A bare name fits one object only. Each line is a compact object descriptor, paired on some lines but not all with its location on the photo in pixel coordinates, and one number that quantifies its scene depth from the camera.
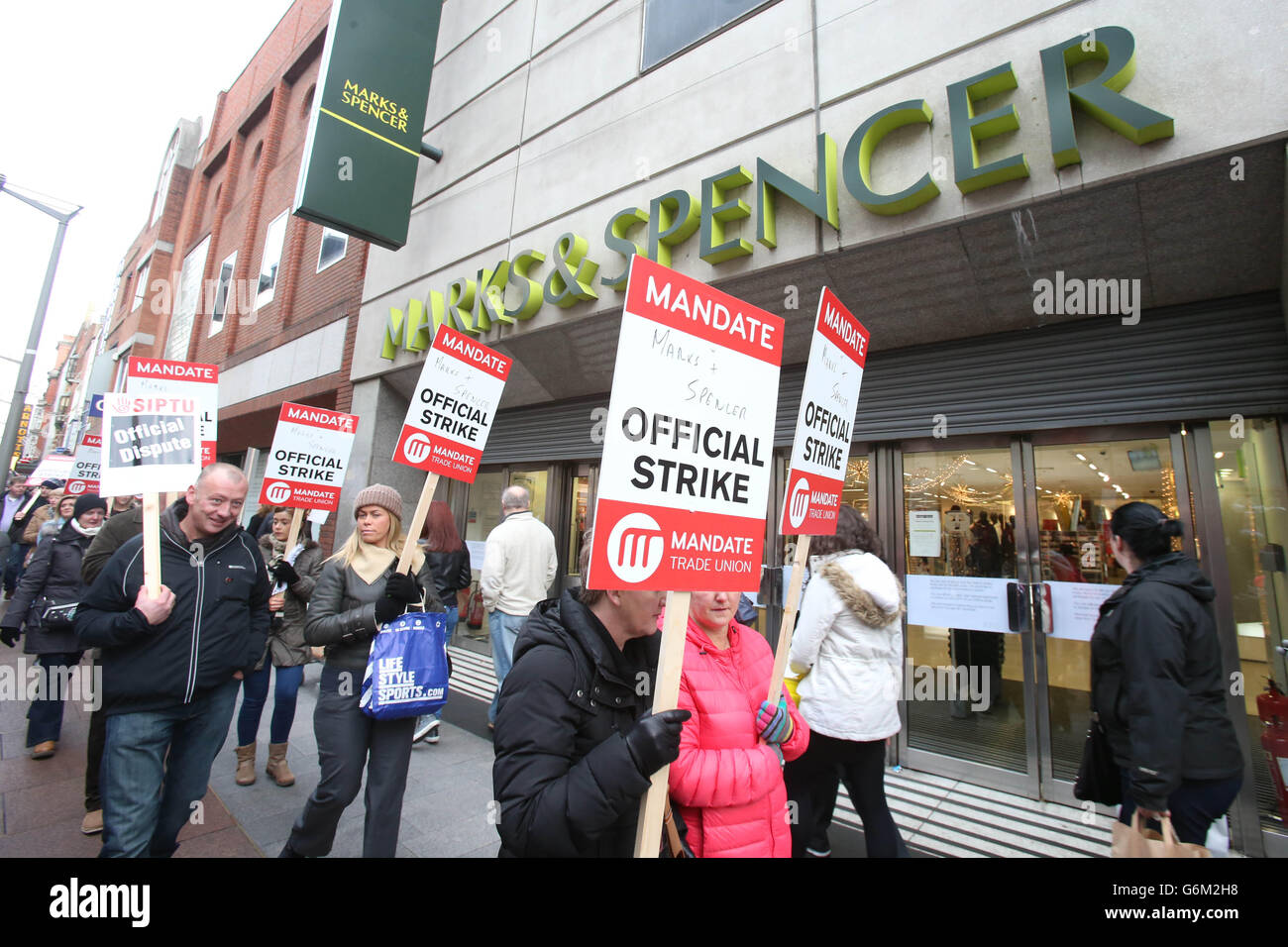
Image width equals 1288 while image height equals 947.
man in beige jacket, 5.33
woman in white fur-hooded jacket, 2.91
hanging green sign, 7.61
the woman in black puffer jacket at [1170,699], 2.28
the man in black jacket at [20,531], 8.78
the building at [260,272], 10.85
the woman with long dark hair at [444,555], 5.07
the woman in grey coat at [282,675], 4.19
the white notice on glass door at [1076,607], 4.30
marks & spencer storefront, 3.65
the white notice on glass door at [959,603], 4.70
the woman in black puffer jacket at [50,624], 4.36
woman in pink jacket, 1.80
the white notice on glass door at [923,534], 5.07
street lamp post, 12.51
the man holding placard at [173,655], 2.52
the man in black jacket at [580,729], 1.39
